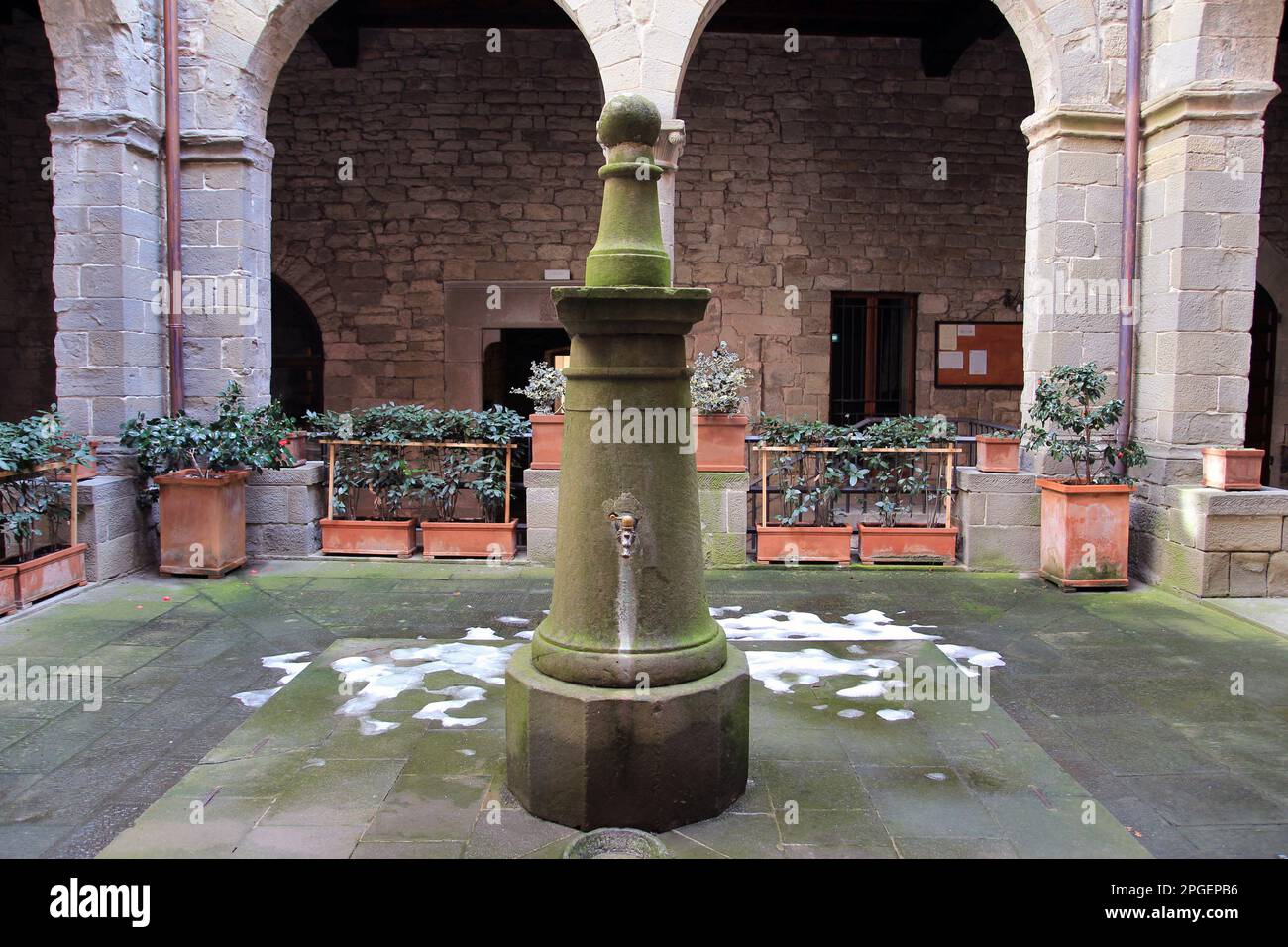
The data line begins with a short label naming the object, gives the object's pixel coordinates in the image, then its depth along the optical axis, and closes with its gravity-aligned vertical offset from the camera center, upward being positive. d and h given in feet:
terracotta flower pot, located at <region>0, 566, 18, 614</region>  14.98 -2.85
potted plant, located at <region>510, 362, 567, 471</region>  19.13 -0.12
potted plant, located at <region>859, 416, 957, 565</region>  19.69 -1.54
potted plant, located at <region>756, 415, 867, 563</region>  19.63 -1.71
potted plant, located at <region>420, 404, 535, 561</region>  19.89 -1.53
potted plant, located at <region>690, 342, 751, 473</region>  19.19 -0.19
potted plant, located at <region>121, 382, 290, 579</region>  17.90 -1.29
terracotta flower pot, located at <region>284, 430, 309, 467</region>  20.23 -0.76
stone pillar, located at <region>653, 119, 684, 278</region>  18.22 +4.88
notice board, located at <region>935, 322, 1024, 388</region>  31.04 +1.91
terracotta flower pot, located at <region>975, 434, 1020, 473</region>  19.17 -0.75
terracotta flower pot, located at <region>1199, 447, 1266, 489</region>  16.71 -0.86
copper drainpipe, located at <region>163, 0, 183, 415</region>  18.80 +3.93
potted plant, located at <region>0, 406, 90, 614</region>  15.30 -1.73
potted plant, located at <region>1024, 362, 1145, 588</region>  17.54 -1.42
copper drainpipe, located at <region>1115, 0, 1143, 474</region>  18.06 +3.58
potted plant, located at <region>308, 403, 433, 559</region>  20.04 -1.36
